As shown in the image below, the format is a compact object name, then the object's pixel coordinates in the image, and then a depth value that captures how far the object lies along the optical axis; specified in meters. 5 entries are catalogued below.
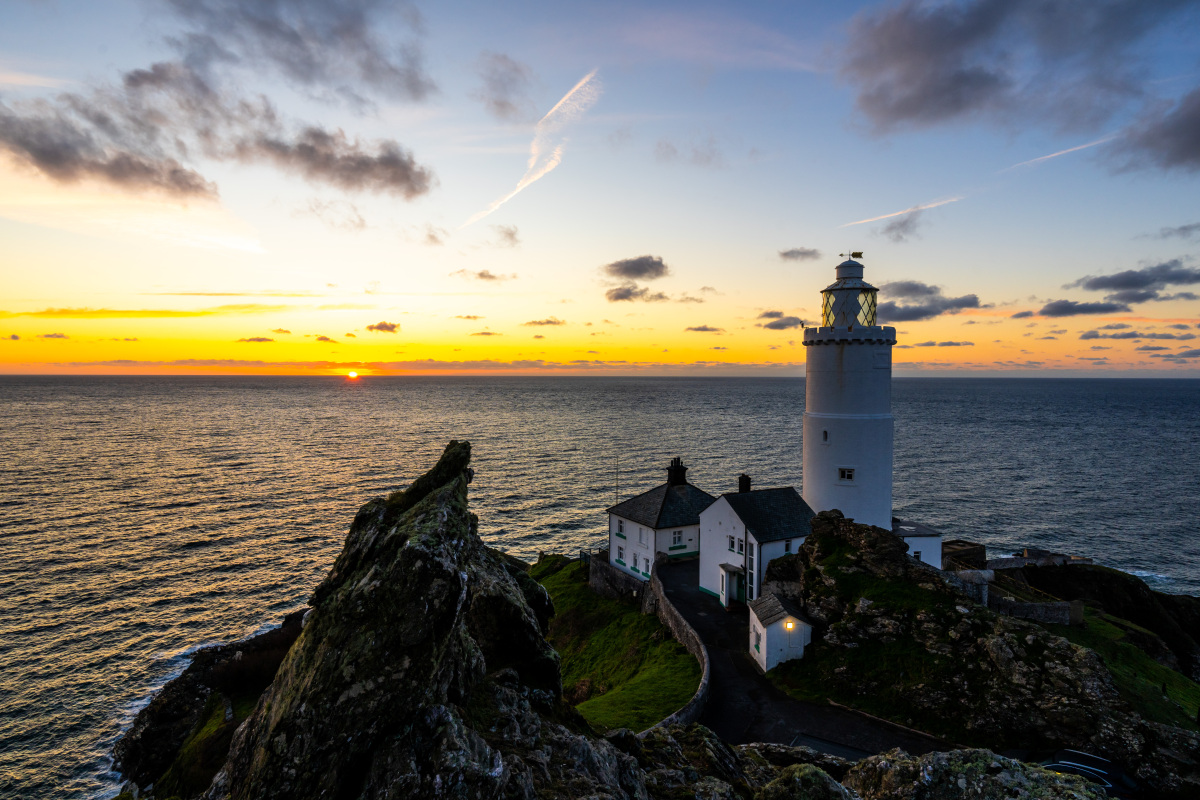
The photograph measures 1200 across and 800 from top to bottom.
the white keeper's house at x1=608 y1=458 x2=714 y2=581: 39.69
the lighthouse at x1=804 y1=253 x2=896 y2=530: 32.41
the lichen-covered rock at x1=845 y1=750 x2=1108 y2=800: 12.10
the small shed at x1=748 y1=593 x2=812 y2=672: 25.67
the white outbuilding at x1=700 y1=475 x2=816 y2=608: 31.55
